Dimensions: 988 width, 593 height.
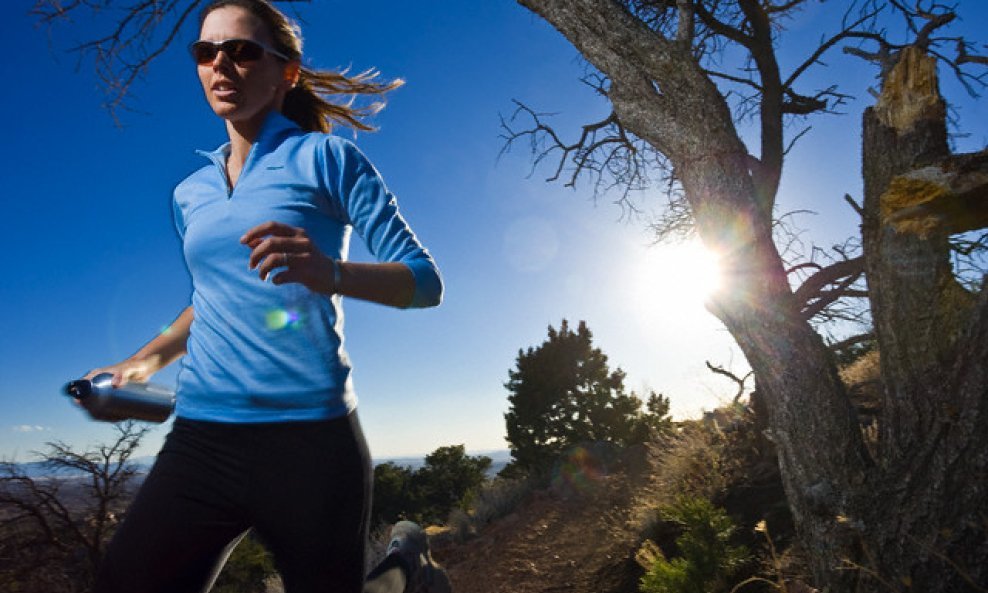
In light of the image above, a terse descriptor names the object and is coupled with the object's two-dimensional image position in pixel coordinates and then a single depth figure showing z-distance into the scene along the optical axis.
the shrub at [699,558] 4.03
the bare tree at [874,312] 2.21
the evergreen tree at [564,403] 16.56
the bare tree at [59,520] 6.24
